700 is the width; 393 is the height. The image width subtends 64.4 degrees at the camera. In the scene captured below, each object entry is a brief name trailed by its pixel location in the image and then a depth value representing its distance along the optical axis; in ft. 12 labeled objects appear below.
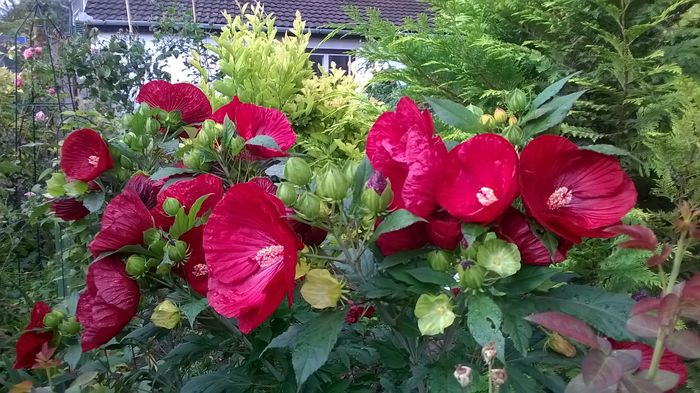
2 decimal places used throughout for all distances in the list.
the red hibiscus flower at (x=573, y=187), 1.84
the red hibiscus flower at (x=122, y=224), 2.39
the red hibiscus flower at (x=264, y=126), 2.97
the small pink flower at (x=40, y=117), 11.63
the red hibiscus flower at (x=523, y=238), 1.84
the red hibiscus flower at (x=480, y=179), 1.78
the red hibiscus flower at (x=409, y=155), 1.89
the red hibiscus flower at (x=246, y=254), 1.94
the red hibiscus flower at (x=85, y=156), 3.14
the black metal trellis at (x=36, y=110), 9.20
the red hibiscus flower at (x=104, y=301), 2.41
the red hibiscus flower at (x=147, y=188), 2.92
